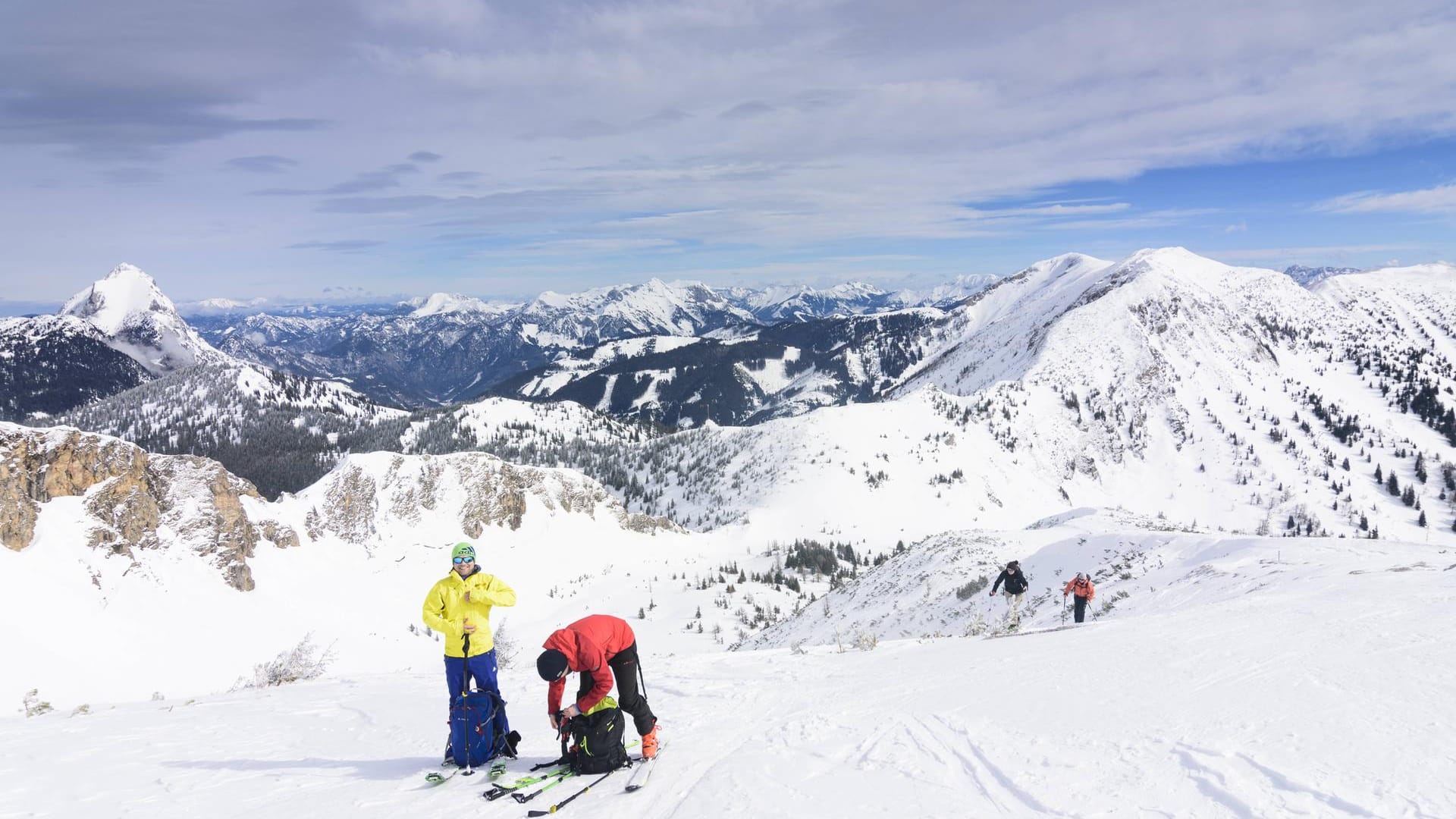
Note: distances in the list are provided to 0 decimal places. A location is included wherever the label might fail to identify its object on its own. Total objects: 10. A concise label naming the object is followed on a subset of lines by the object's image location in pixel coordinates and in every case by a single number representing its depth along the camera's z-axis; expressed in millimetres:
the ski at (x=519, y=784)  7070
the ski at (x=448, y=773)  7727
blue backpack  8047
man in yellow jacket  8086
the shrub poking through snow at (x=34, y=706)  13934
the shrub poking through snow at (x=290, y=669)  19398
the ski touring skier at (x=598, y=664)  6975
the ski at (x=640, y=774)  7012
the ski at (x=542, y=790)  6863
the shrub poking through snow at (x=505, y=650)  21027
